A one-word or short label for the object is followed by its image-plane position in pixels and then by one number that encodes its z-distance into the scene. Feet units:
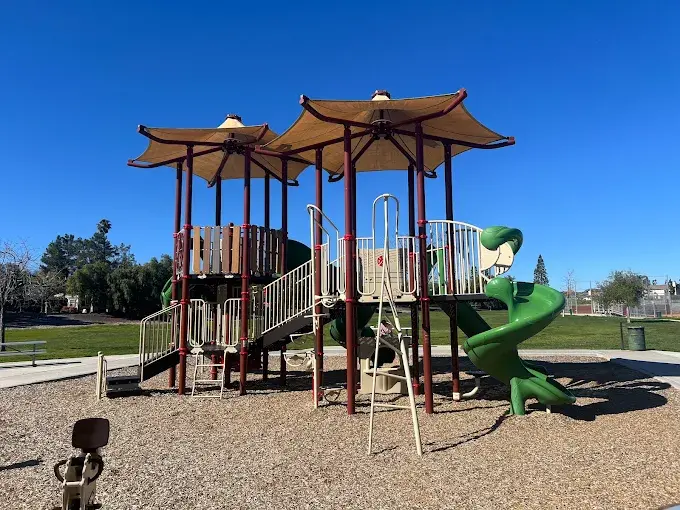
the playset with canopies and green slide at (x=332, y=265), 30.48
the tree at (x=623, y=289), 191.83
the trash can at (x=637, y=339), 70.18
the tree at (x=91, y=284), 216.33
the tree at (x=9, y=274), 83.11
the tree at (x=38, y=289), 151.23
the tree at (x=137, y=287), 208.95
